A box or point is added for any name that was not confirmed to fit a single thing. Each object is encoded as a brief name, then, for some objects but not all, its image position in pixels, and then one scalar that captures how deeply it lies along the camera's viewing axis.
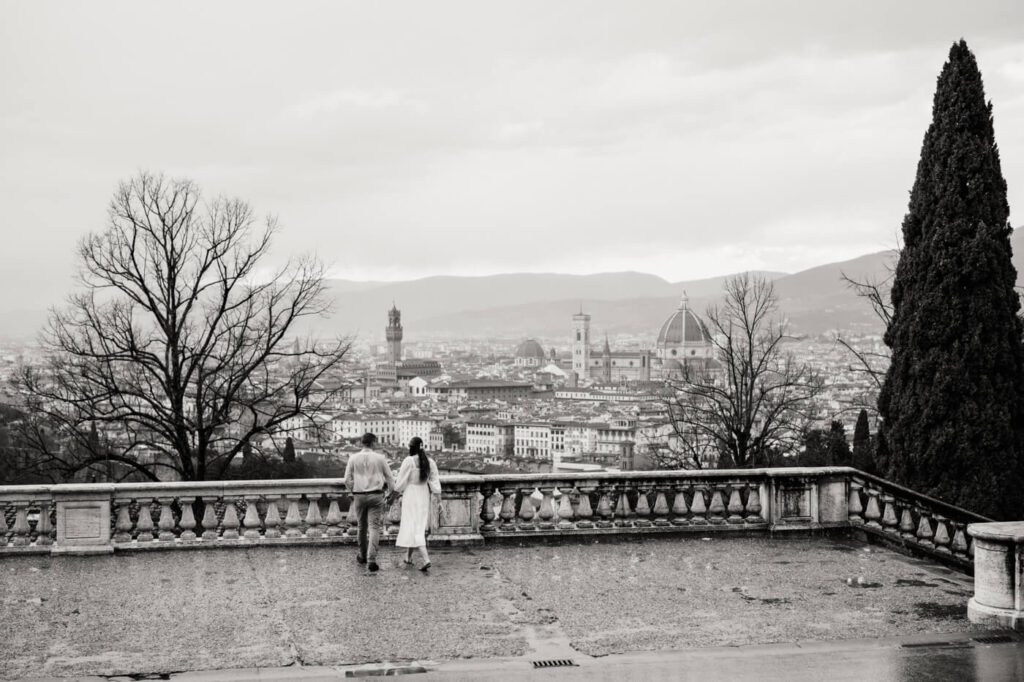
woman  9.70
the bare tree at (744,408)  31.84
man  9.71
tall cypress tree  13.31
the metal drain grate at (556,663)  6.91
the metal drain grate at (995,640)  7.52
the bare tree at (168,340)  22.78
